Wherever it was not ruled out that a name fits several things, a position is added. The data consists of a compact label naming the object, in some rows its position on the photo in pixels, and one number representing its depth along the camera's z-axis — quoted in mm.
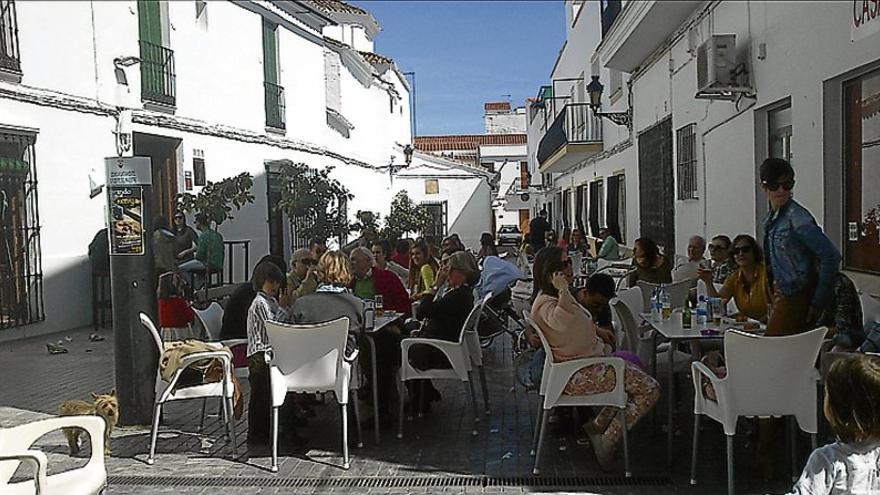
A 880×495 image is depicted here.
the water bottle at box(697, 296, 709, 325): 5504
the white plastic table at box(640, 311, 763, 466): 5027
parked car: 34000
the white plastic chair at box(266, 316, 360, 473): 5090
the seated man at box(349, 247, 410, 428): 6852
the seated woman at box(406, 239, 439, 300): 9133
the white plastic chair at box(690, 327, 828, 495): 4238
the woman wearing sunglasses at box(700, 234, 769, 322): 5750
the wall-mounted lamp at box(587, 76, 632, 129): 15039
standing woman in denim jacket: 4559
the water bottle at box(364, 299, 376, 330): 5738
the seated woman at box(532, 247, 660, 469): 4844
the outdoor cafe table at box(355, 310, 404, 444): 5701
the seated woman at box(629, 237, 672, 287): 7859
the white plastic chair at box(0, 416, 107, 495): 3348
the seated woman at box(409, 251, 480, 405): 5848
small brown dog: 5410
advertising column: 5844
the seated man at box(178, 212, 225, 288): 11586
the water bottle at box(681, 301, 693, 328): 5398
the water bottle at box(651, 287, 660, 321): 5762
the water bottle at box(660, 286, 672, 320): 5734
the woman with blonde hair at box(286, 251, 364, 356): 5445
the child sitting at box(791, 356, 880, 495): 2496
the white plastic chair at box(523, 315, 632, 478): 4773
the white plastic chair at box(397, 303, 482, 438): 5723
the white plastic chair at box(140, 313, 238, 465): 5258
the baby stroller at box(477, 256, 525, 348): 8091
